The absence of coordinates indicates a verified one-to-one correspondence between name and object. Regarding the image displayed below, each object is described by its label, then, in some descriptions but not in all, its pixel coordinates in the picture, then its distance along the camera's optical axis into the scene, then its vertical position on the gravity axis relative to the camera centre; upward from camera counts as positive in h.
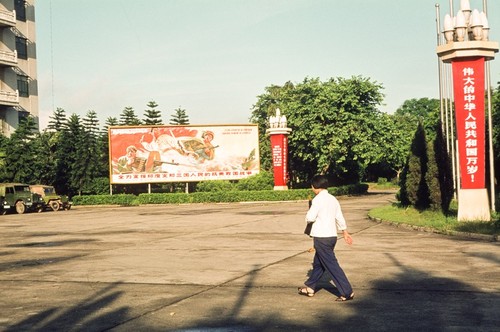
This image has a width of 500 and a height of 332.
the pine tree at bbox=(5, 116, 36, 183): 47.81 +1.99
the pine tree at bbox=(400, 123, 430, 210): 22.58 +0.04
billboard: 50.88 +2.12
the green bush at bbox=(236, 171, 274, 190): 49.41 -0.50
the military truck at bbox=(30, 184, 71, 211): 42.31 -1.04
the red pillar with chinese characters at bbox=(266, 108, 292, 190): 47.97 +1.83
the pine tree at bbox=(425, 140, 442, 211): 21.59 -0.28
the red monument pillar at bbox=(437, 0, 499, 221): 18.70 +2.20
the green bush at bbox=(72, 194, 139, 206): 48.91 -1.42
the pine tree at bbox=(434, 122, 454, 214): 21.61 -0.01
